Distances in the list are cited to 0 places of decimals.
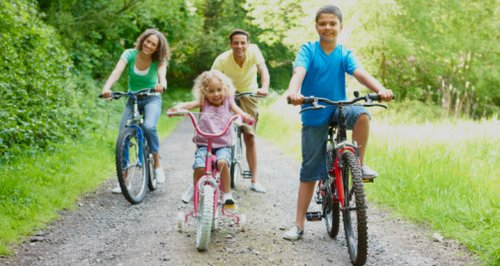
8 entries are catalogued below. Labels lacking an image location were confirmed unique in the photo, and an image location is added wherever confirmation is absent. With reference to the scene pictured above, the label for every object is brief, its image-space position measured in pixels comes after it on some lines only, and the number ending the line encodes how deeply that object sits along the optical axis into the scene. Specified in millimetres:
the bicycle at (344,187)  3816
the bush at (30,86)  7055
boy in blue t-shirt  4281
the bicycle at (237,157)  6442
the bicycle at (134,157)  5848
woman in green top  6359
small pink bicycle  4180
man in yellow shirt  6488
